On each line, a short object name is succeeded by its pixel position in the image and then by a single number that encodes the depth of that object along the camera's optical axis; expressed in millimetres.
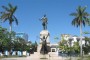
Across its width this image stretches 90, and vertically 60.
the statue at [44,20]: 16945
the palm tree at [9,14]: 28663
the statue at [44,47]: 15839
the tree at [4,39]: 28859
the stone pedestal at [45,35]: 16964
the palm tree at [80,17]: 28666
